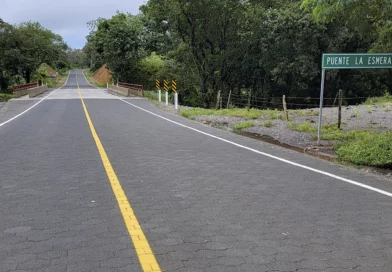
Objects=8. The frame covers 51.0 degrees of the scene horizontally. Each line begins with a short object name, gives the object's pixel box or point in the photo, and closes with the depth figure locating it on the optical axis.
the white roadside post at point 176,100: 22.99
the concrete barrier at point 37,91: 33.81
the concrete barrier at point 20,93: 33.18
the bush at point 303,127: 14.21
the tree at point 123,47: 45.38
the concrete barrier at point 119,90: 35.96
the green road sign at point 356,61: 10.16
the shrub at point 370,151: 8.30
